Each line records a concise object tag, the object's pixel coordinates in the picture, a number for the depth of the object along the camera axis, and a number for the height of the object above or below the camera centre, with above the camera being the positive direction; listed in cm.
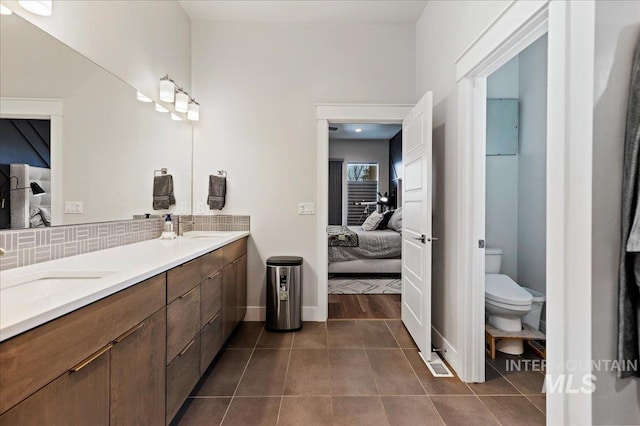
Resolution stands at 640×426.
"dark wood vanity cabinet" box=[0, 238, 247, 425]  78 -50
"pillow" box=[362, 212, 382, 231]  535 -20
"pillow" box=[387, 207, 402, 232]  516 -18
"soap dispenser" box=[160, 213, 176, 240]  256 -18
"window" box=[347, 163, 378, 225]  773 +42
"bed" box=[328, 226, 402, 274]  468 -64
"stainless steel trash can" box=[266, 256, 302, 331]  293 -80
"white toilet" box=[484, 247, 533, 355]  233 -71
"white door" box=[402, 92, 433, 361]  236 -11
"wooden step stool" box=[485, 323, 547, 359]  237 -94
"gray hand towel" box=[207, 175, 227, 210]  312 +17
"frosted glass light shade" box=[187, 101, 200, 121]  301 +94
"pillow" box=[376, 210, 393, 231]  538 -17
